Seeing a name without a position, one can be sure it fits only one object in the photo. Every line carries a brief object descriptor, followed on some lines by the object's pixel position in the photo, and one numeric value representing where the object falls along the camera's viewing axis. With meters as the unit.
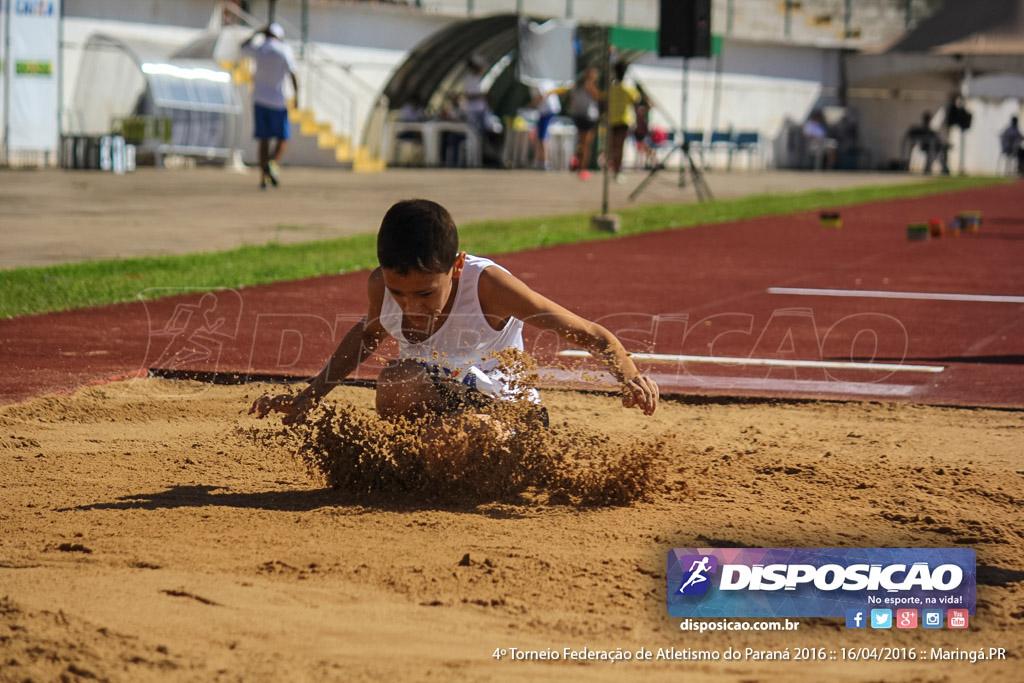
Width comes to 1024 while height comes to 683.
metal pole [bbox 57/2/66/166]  23.67
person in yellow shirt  23.72
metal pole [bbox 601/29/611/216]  14.19
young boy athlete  4.16
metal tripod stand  20.69
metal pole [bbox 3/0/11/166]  22.34
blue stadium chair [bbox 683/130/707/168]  35.98
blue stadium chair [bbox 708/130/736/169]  38.50
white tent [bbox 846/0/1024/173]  35.00
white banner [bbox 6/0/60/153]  22.73
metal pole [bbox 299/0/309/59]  28.75
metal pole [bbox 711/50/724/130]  39.59
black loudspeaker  18.06
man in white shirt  18.92
